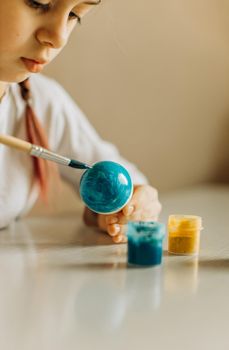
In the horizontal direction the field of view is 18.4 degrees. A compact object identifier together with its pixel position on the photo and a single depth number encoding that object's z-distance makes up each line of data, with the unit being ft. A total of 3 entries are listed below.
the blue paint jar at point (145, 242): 2.63
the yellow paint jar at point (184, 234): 2.88
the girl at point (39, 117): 2.81
